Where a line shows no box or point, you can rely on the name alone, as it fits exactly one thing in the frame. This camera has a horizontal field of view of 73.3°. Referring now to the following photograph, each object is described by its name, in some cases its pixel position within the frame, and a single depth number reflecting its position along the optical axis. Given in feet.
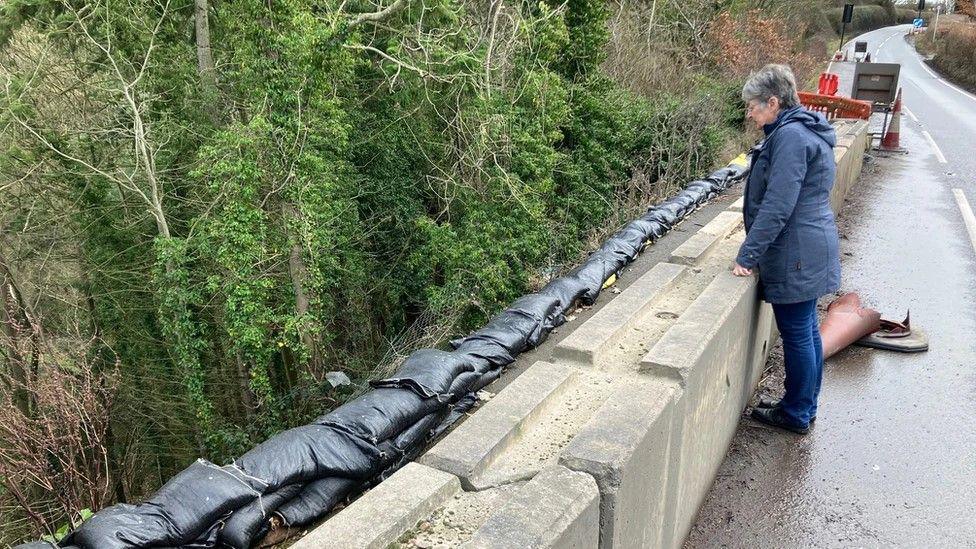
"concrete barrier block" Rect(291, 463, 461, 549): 6.47
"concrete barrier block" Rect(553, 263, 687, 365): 10.69
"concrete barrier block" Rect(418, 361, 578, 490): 7.95
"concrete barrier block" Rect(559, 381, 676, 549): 7.32
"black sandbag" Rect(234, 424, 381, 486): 8.70
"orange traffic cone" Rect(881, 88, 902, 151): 47.70
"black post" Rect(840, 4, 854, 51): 101.60
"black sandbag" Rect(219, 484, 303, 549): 8.07
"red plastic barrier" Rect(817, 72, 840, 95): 48.88
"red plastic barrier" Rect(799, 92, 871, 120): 39.42
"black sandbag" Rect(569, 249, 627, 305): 16.08
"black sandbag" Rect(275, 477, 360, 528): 8.66
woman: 11.71
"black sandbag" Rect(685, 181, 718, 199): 25.93
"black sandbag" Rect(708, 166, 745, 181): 28.99
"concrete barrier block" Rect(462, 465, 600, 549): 6.21
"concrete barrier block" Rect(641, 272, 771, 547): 9.59
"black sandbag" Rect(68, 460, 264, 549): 7.95
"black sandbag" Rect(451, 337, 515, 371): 12.19
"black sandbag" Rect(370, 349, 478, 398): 10.54
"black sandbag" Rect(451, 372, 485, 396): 10.97
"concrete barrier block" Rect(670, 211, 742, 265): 15.10
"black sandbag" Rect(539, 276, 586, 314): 15.37
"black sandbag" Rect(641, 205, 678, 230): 22.08
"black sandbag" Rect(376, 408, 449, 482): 9.73
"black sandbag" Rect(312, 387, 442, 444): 9.59
